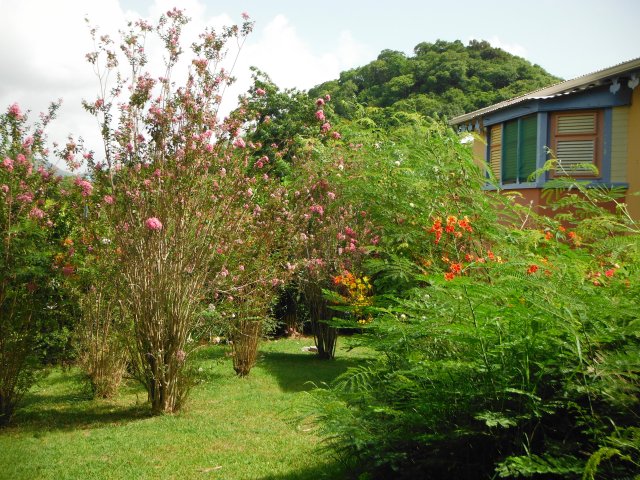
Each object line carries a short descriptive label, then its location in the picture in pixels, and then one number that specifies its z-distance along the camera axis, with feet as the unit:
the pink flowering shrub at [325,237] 34.86
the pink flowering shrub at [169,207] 22.12
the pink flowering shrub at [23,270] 21.44
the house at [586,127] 52.65
